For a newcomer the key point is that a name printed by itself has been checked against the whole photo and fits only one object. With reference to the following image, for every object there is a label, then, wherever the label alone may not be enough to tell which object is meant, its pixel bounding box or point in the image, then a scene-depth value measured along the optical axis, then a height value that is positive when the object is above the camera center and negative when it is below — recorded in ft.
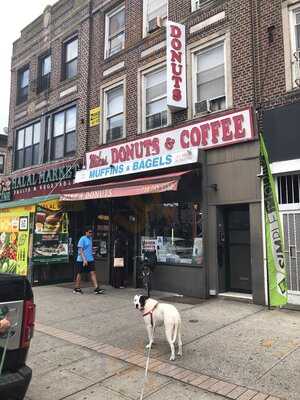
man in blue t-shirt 36.11 -1.21
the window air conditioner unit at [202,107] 35.17 +12.19
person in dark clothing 38.06 -1.35
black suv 11.10 -2.49
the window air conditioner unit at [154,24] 40.40 +22.54
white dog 18.47 -3.27
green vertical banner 22.24 -0.08
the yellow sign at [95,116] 47.42 +15.25
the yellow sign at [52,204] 42.88 +4.44
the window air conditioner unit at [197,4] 37.21 +22.23
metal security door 27.89 -0.31
